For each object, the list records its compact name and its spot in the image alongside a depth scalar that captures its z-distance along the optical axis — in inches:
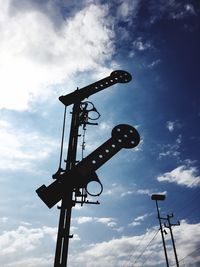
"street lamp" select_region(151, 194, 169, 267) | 1096.7
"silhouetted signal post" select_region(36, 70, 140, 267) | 190.5
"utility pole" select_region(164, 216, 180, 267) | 1001.8
